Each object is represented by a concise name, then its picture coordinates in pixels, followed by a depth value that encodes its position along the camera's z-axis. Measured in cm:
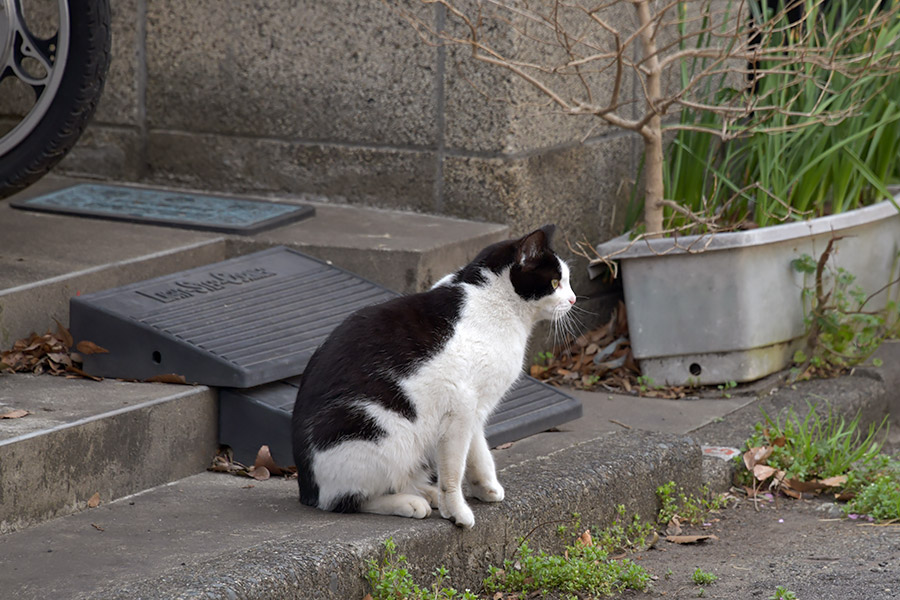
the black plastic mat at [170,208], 845
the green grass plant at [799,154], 891
